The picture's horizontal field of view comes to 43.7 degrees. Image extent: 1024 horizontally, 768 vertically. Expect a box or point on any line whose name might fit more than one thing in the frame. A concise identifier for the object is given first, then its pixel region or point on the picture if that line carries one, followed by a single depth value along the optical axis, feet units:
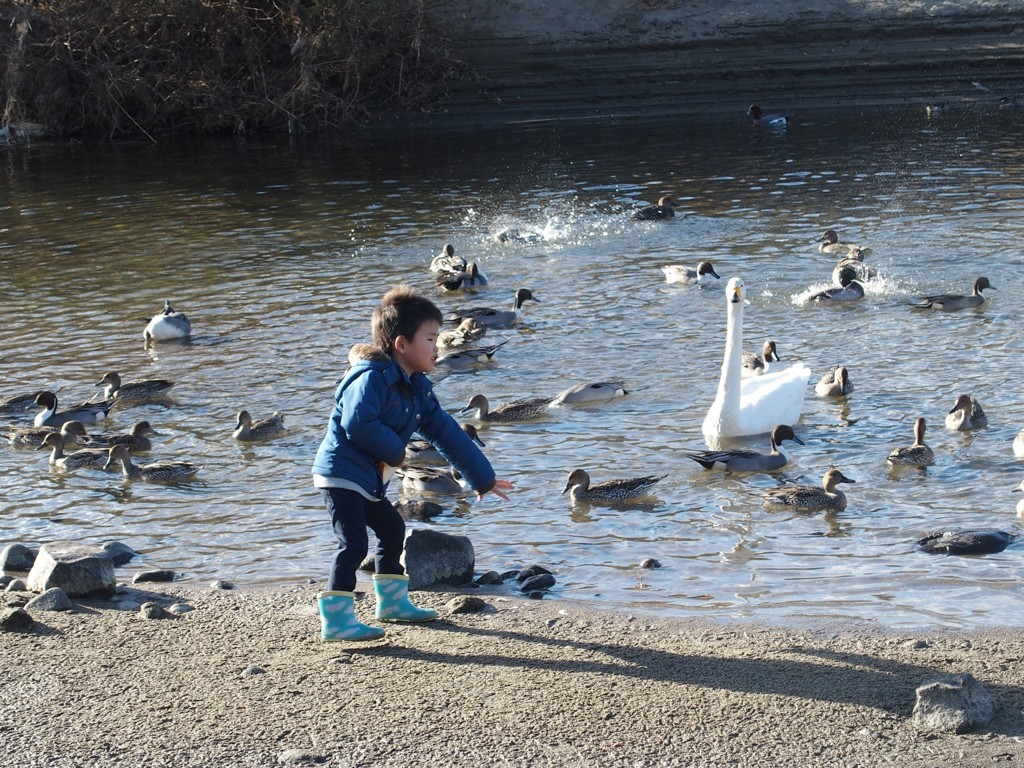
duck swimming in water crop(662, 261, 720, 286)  50.44
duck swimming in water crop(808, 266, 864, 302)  46.80
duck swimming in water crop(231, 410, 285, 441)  34.86
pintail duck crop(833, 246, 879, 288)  48.06
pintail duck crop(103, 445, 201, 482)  32.32
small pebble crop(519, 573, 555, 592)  24.13
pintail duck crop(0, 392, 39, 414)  38.52
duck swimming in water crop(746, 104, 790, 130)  93.91
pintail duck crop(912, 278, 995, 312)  44.91
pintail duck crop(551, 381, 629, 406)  37.11
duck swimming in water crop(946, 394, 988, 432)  32.71
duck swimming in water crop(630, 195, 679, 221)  63.67
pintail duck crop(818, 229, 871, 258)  53.26
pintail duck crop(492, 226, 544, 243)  61.67
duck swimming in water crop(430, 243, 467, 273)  54.19
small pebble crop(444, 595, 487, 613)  22.43
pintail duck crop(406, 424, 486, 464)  33.94
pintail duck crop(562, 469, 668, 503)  29.25
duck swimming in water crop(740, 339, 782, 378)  40.70
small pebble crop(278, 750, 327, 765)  16.61
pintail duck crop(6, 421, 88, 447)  35.42
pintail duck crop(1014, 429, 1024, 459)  30.71
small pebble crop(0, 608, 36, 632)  21.39
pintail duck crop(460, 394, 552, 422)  36.73
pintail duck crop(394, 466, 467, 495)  31.42
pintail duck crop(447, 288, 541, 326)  47.01
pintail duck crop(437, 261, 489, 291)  52.66
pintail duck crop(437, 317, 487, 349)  45.01
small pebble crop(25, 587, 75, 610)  22.84
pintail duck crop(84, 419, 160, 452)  35.19
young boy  20.38
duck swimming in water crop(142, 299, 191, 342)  45.80
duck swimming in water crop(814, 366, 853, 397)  36.63
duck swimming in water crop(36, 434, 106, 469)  33.86
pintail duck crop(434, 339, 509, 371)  42.57
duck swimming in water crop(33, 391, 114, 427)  37.09
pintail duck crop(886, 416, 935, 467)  30.71
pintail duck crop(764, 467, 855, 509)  28.27
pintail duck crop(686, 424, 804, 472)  31.71
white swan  34.24
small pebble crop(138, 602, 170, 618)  22.49
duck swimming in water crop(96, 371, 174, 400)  39.24
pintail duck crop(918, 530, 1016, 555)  24.84
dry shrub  103.81
